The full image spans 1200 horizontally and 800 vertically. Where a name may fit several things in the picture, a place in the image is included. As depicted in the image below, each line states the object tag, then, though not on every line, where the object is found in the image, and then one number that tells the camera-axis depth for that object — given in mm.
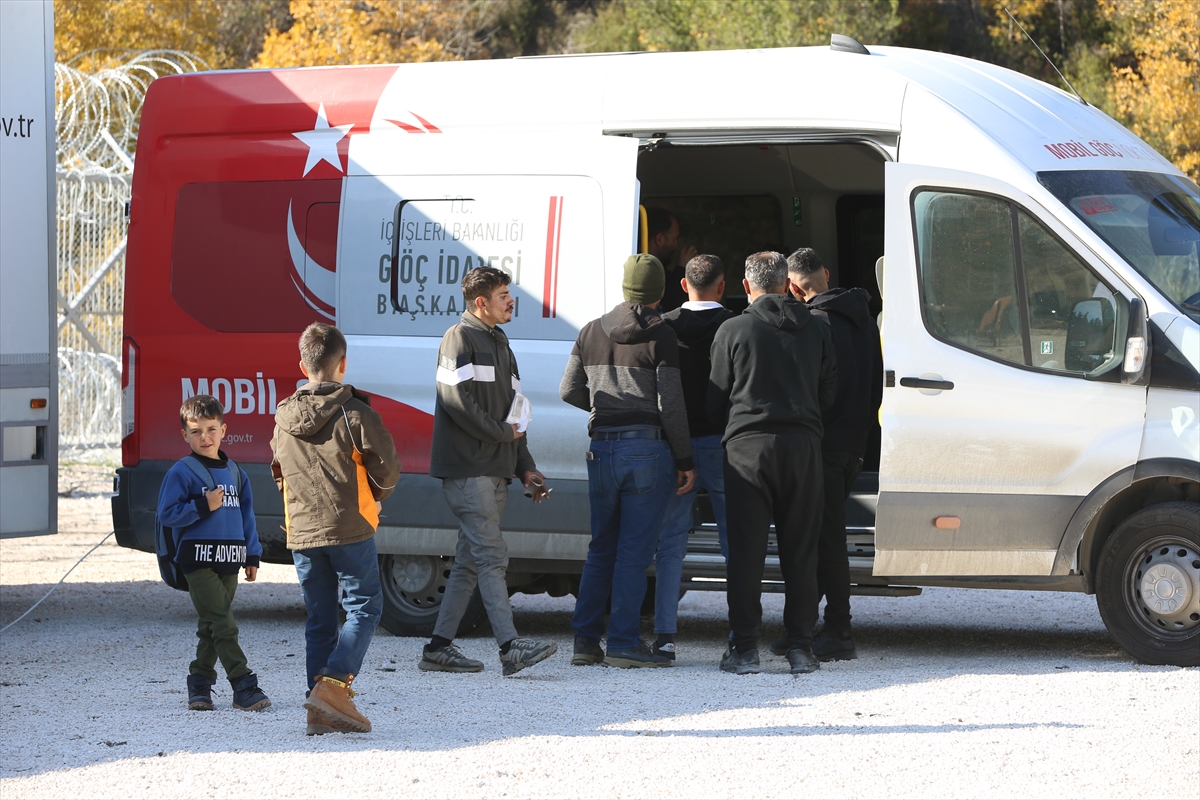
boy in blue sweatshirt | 11672
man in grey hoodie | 13531
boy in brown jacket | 11047
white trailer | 15883
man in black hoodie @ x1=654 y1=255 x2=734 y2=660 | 14062
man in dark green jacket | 13148
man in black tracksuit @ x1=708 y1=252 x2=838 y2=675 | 13273
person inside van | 17547
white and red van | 13398
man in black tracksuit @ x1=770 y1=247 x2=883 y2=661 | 14039
